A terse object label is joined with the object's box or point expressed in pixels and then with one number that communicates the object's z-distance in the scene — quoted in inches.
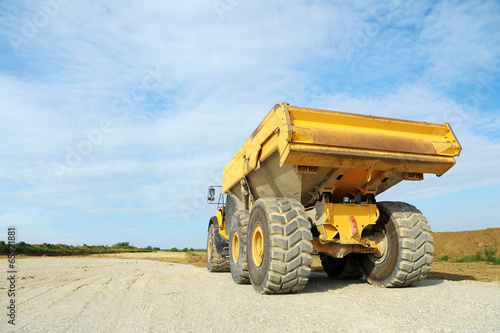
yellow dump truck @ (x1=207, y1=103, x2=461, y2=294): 205.6
